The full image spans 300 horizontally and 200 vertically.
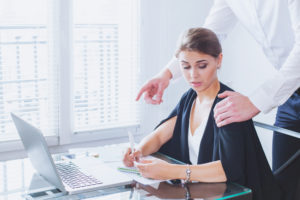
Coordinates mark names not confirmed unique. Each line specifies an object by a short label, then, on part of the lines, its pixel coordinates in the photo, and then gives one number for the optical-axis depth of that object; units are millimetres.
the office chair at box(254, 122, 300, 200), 2896
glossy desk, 2608
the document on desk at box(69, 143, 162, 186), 2740
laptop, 2645
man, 2777
